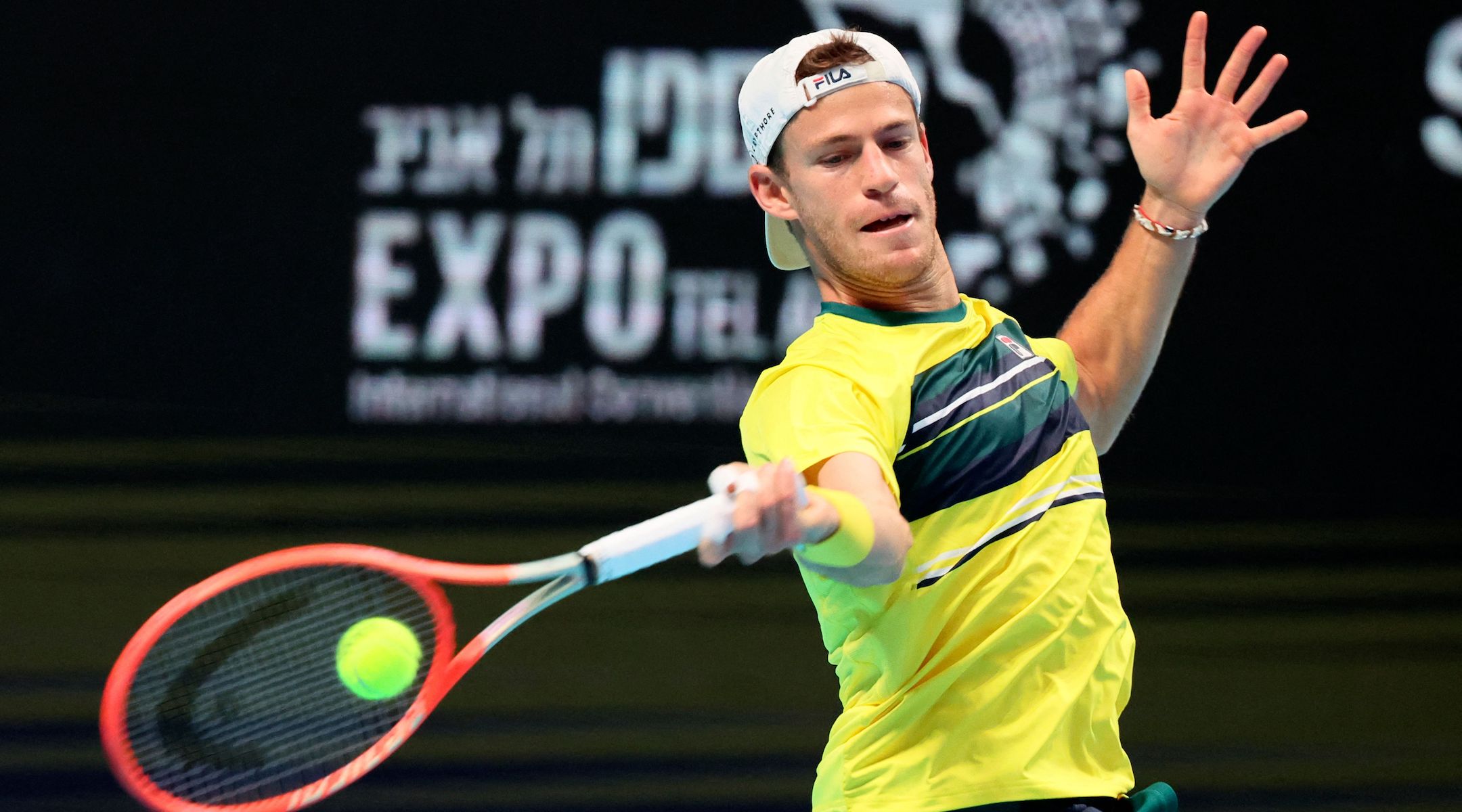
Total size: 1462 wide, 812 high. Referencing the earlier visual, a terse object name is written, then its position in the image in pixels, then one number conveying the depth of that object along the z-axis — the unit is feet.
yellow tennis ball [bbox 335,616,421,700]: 23.49
